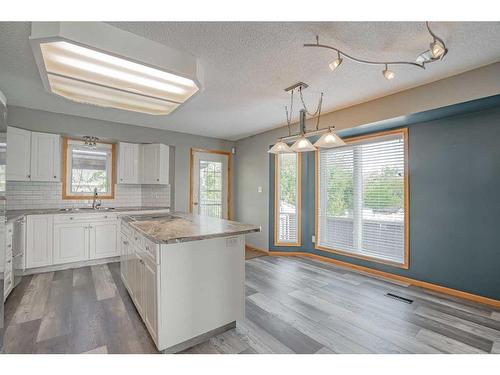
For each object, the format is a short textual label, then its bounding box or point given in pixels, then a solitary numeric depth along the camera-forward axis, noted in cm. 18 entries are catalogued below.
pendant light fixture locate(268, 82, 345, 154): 242
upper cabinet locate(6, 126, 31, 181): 339
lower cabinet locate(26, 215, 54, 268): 341
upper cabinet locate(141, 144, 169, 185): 457
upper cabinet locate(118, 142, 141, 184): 445
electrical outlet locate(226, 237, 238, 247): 211
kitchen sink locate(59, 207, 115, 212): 386
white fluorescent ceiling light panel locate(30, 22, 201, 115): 162
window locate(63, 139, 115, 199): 425
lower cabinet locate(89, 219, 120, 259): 389
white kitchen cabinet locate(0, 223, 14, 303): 265
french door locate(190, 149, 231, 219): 532
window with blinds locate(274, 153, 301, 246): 471
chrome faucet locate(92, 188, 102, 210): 431
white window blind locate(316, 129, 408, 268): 349
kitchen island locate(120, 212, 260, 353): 179
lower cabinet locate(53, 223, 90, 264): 361
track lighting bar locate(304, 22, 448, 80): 177
